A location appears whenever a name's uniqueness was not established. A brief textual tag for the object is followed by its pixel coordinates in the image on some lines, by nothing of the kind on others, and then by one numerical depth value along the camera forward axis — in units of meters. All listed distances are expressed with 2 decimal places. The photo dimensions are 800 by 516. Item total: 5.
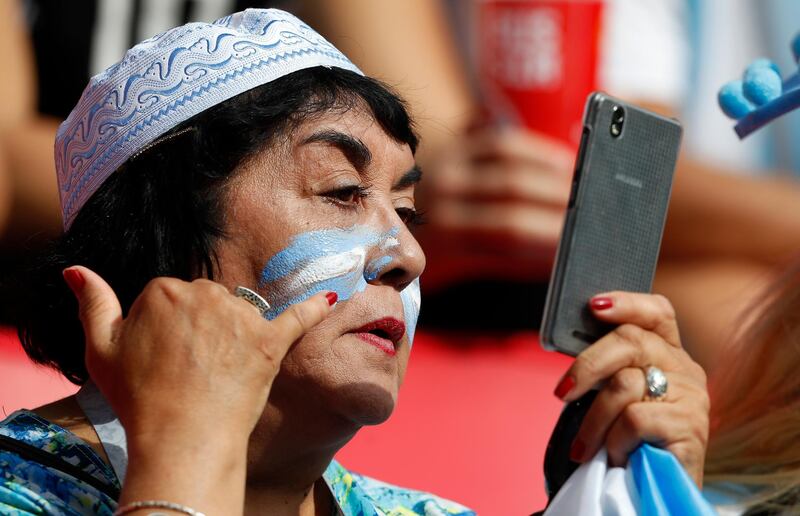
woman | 3.95
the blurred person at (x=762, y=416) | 5.30
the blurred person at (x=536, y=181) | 7.91
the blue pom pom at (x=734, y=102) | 4.41
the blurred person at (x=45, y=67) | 7.82
